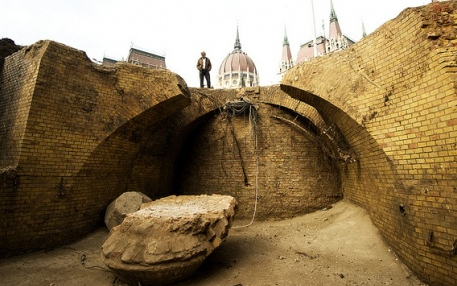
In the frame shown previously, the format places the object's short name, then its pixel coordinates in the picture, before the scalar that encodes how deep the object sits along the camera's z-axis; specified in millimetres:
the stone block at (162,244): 3180
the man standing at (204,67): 9570
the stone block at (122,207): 5504
